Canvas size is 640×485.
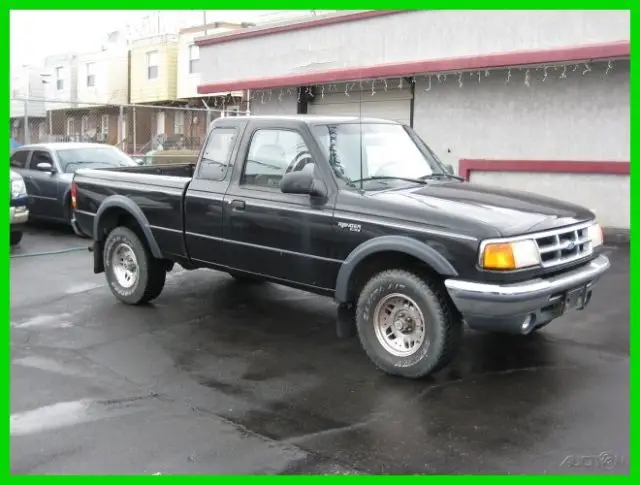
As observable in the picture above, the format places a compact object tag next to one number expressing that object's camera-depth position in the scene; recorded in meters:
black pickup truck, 4.93
